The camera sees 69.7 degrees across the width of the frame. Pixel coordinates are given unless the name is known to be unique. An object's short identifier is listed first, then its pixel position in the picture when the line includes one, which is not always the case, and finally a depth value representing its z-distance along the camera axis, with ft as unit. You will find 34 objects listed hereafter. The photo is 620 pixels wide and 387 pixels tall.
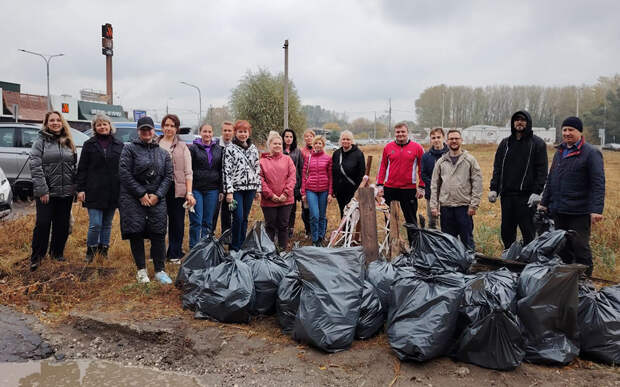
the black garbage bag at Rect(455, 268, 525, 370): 9.25
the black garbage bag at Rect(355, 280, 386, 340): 10.71
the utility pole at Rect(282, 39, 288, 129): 45.88
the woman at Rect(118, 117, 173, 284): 13.71
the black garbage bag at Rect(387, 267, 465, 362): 9.42
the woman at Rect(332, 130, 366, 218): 19.40
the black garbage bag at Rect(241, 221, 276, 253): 13.88
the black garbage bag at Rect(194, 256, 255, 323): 11.55
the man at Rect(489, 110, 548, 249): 15.25
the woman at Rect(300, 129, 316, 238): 21.01
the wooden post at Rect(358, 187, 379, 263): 14.93
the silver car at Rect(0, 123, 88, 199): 29.81
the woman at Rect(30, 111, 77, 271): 14.79
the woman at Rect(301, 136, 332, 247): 19.26
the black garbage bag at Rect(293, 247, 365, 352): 10.08
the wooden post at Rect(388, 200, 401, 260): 16.48
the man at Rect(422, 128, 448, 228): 19.21
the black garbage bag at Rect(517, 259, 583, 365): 9.48
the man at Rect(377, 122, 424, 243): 17.93
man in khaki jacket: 15.49
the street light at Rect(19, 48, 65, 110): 95.11
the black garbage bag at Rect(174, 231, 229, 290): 13.14
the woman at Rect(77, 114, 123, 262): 15.57
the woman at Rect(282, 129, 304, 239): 20.79
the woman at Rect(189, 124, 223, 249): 16.75
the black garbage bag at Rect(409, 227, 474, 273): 10.95
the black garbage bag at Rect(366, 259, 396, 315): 11.39
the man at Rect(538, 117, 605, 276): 13.20
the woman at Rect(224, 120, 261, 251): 16.90
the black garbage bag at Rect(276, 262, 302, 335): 11.12
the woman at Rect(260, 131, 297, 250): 17.62
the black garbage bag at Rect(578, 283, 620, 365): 9.73
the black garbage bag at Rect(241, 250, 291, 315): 12.06
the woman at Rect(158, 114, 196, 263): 15.79
